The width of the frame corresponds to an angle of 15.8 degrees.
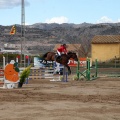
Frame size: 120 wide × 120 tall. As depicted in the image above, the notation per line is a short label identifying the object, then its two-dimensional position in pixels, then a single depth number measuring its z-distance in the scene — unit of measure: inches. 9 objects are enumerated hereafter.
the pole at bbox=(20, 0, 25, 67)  1819.9
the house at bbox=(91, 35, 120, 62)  2797.7
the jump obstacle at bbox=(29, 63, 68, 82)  1093.6
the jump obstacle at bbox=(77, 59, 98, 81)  1067.5
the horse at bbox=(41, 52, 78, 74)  1205.6
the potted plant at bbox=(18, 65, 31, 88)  796.7
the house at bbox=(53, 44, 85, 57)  3652.8
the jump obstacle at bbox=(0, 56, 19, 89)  781.5
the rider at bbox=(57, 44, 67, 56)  1216.0
